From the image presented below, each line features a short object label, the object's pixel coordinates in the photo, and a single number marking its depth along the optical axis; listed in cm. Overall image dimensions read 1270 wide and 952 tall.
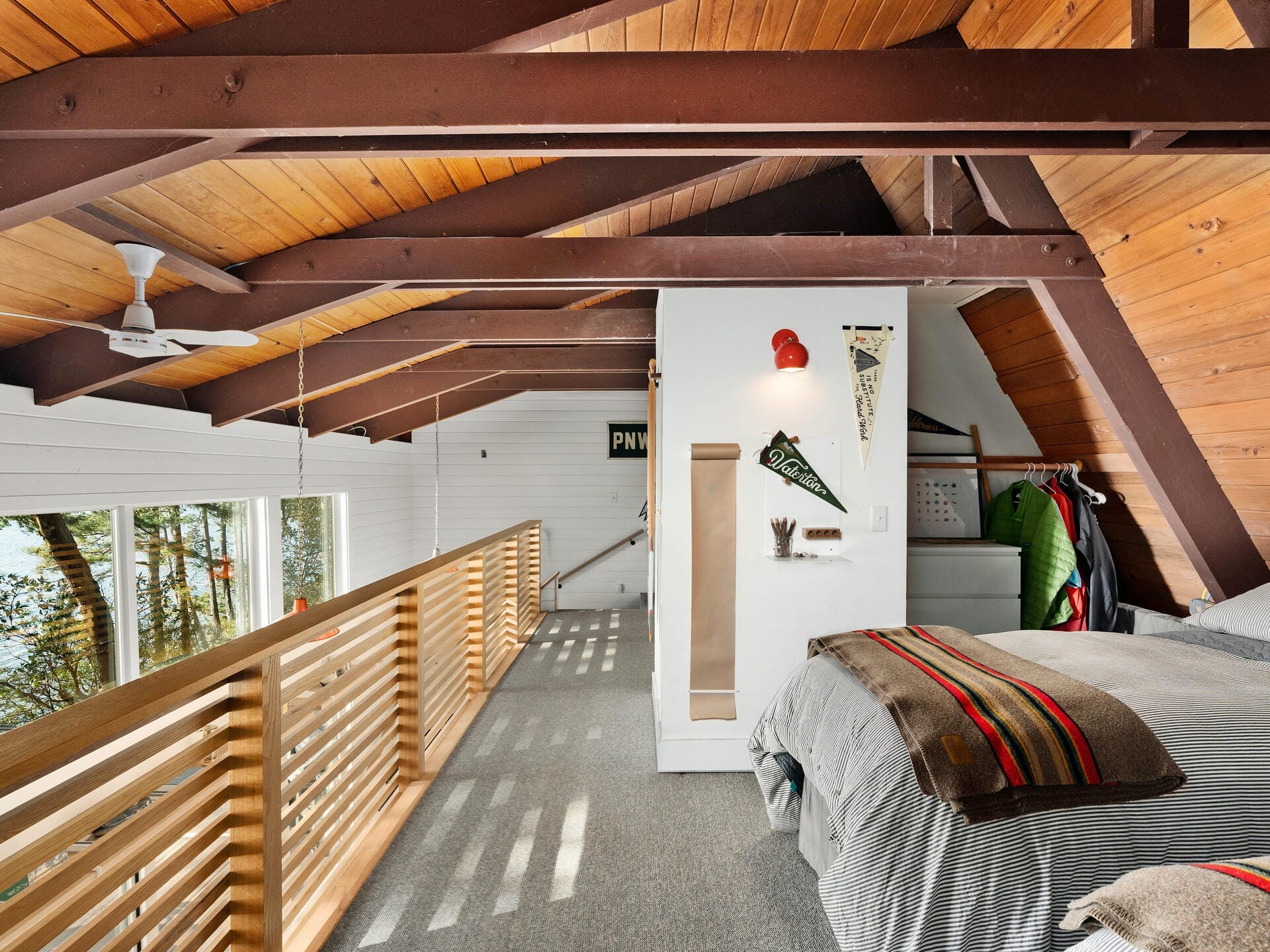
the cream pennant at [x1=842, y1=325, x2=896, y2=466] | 332
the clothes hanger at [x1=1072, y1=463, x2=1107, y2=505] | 377
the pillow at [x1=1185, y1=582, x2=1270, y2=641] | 258
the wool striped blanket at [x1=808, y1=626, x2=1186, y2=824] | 169
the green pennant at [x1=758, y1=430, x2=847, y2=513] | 332
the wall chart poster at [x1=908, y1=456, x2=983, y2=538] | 434
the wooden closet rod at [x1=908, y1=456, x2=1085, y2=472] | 416
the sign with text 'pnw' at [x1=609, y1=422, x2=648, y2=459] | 779
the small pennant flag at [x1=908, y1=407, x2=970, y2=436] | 440
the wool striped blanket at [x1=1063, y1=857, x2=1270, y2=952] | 101
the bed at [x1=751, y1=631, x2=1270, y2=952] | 163
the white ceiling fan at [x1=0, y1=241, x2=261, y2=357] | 227
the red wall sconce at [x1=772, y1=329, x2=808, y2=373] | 318
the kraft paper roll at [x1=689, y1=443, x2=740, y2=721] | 333
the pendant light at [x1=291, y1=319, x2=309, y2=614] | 456
